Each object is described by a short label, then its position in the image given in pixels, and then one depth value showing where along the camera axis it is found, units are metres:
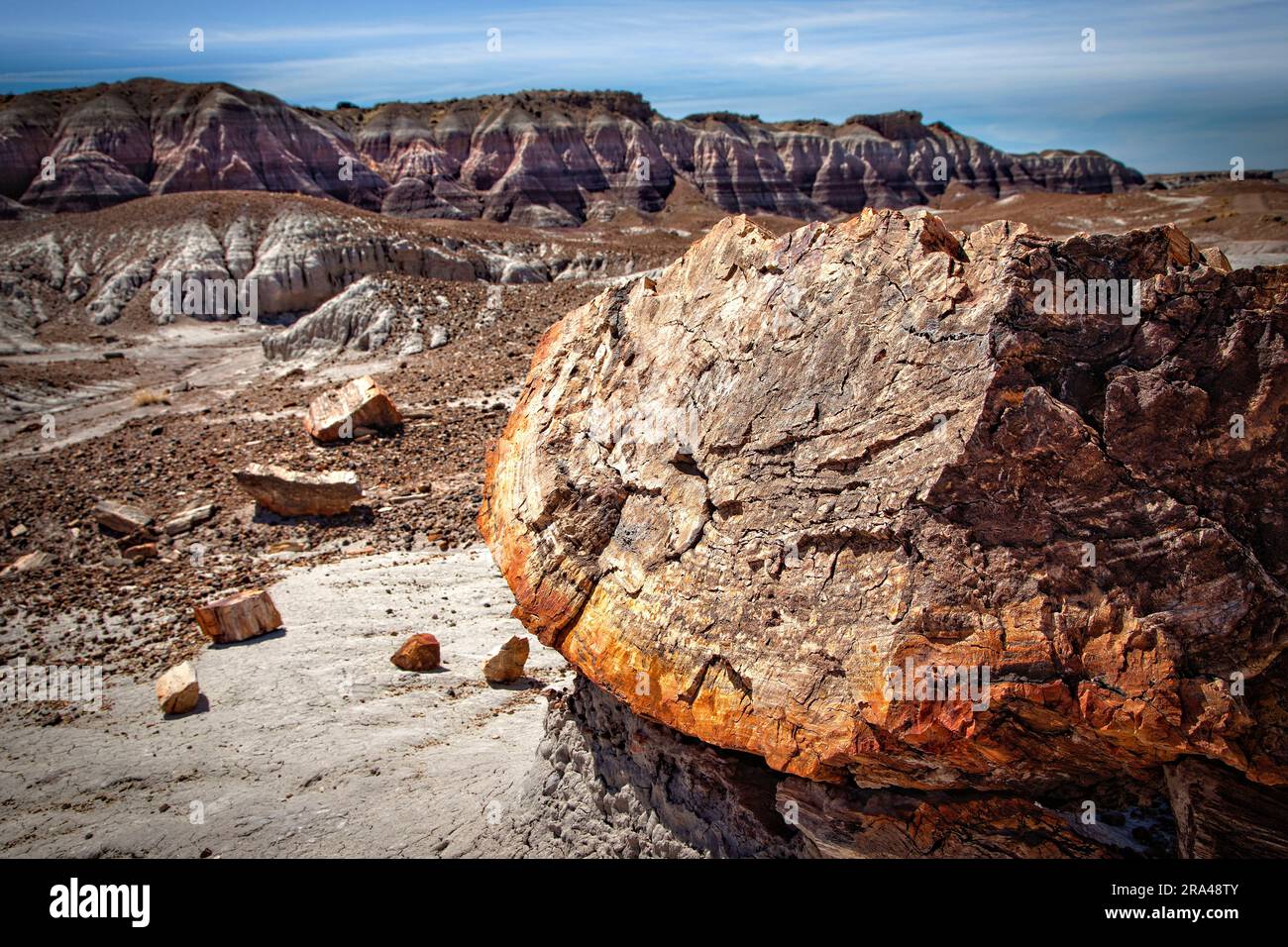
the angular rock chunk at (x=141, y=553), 11.28
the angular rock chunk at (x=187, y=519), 12.16
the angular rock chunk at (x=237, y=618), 8.51
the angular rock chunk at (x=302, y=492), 12.27
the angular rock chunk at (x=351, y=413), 15.29
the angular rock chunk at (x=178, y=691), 7.15
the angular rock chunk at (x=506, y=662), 7.48
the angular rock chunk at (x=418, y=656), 7.74
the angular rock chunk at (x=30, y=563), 11.10
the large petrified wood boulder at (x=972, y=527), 3.15
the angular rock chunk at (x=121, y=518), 12.07
